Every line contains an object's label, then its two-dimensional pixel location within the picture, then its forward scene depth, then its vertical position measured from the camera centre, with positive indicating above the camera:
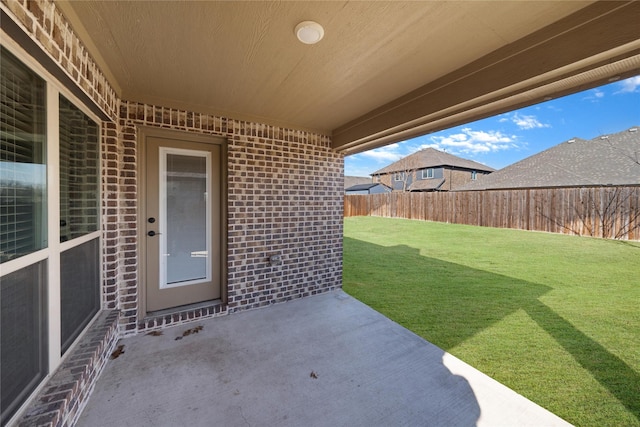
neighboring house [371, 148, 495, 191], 24.81 +3.98
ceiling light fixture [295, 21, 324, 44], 1.75 +1.25
